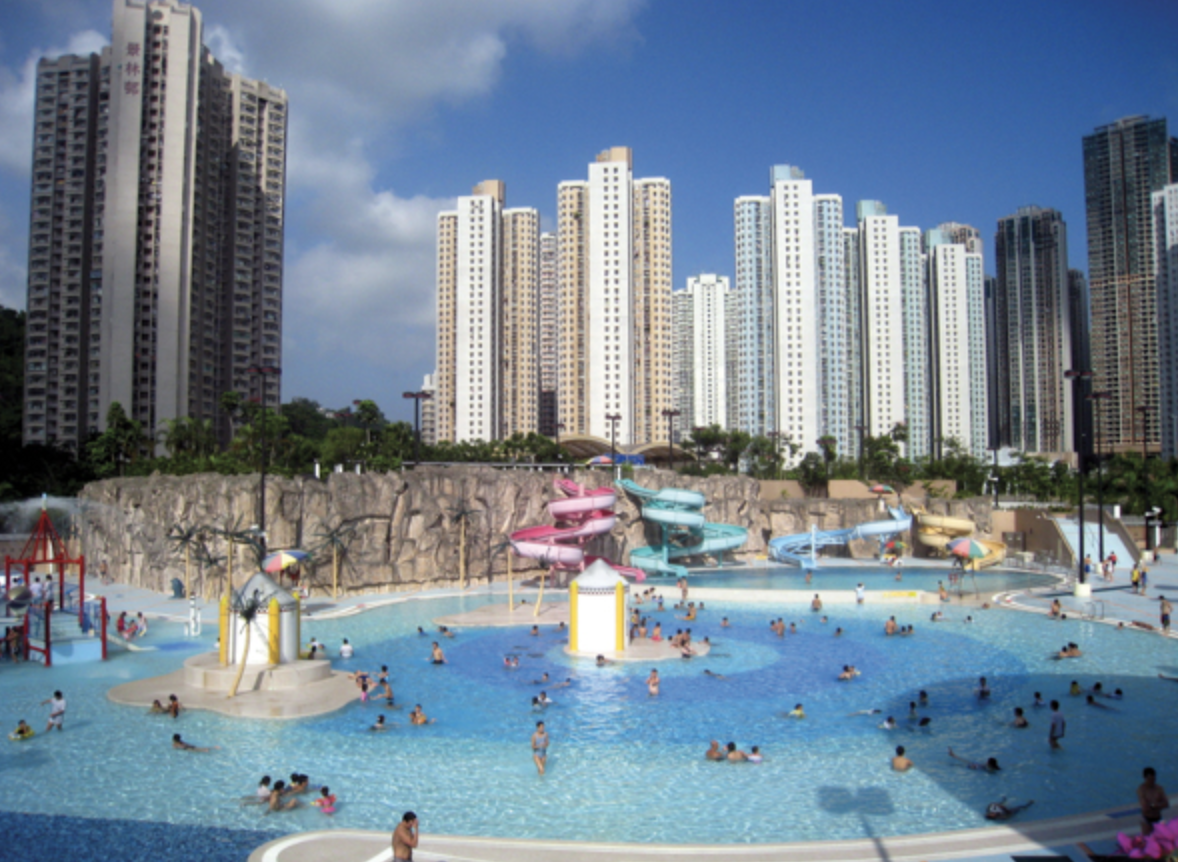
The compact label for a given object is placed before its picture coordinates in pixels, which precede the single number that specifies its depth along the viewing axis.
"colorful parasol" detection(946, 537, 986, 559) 32.50
